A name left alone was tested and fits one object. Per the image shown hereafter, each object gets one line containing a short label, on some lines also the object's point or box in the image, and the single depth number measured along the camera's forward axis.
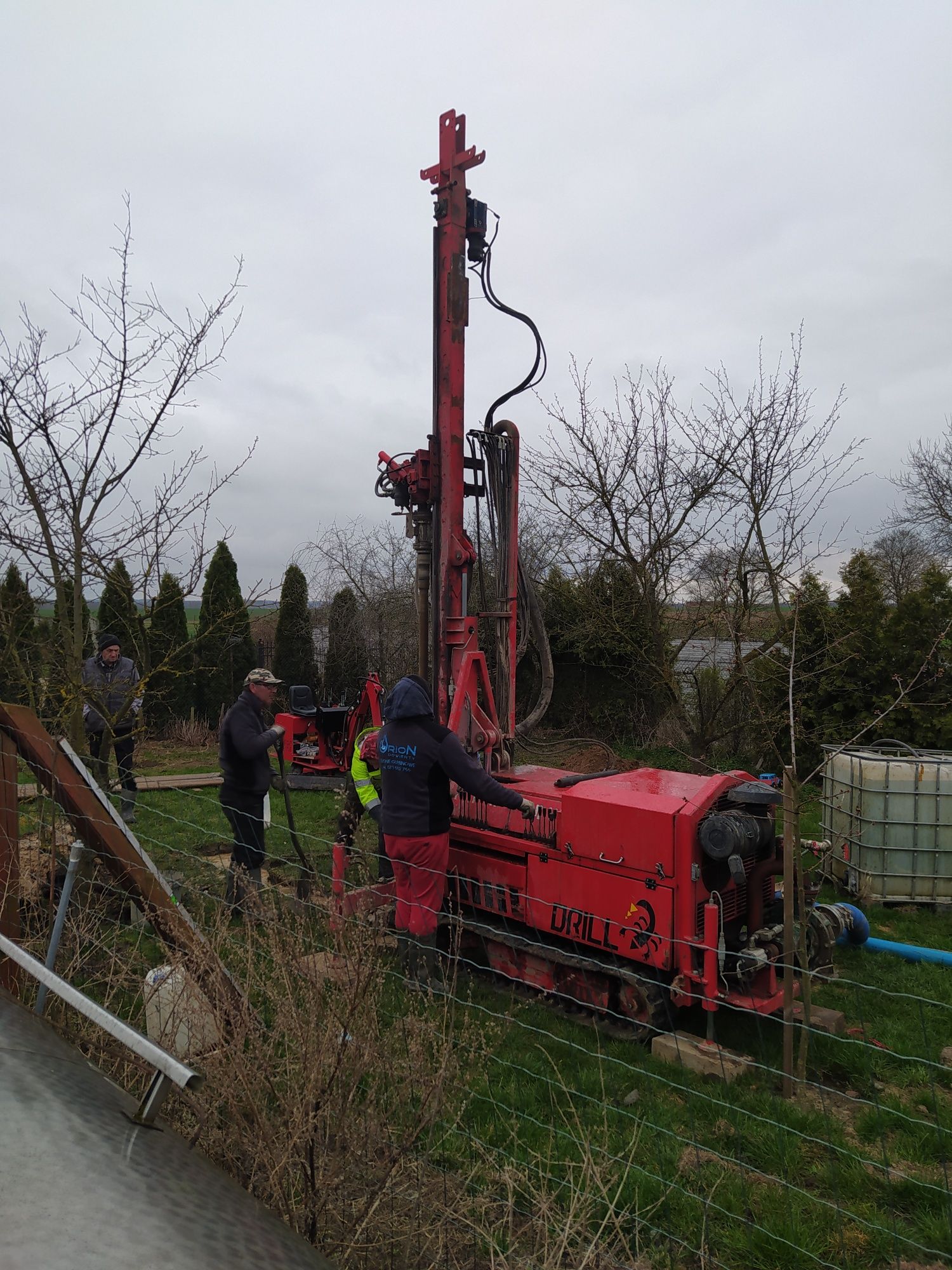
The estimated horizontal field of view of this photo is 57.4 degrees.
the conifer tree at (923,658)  9.34
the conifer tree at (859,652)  10.11
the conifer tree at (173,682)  14.27
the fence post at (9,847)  3.50
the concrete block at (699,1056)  4.03
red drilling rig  4.35
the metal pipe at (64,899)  2.95
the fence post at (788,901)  3.79
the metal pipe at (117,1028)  1.51
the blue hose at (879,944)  5.70
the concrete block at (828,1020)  4.51
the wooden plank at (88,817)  3.65
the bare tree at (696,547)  9.70
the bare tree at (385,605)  15.89
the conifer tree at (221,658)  16.56
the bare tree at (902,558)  17.55
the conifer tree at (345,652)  16.59
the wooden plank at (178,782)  10.77
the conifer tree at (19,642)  4.97
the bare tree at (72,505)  4.82
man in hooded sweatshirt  4.86
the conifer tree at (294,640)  17.17
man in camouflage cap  5.97
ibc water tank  6.97
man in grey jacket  7.37
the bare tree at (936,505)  23.53
